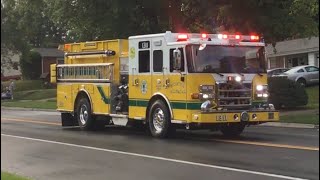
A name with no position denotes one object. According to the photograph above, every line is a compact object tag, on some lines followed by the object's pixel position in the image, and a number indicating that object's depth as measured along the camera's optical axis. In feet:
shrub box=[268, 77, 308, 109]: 75.61
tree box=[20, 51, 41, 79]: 183.44
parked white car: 110.93
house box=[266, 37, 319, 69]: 151.33
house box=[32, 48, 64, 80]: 198.29
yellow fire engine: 43.42
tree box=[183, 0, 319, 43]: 61.02
